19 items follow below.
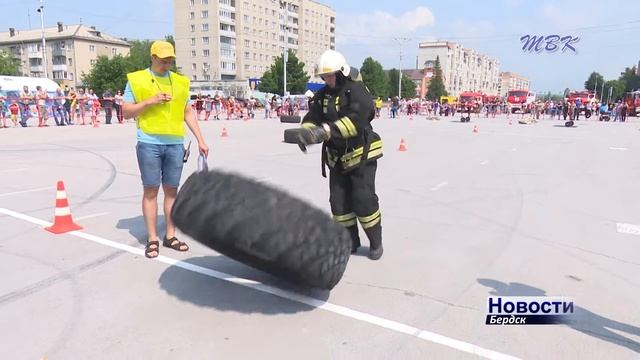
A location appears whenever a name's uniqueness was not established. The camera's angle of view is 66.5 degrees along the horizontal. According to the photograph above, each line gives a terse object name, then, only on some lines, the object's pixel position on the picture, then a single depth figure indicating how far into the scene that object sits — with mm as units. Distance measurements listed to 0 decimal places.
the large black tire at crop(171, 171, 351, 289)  3002
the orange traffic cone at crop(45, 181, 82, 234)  5031
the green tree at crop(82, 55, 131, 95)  66750
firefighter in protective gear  3668
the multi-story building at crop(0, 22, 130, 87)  89625
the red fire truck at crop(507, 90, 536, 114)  47456
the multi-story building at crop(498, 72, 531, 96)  174488
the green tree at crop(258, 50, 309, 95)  77875
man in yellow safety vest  4059
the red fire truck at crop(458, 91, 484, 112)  36400
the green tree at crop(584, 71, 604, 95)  133750
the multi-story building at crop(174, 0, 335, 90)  88250
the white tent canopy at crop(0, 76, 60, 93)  31688
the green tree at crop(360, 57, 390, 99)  95450
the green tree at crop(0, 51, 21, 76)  68562
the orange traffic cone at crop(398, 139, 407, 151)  12812
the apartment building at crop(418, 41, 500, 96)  133000
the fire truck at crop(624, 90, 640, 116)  38625
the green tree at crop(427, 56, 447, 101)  114188
